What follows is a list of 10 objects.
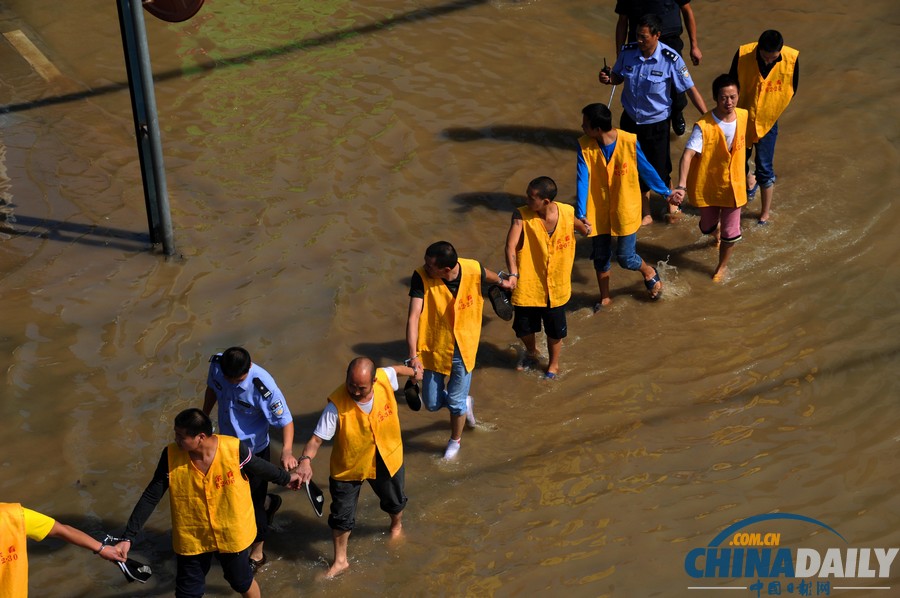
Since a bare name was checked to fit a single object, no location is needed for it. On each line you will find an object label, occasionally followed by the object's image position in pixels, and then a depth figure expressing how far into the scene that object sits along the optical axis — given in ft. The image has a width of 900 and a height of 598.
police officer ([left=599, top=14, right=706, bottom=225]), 64.39
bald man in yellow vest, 43.68
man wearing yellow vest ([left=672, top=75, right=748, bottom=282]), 60.95
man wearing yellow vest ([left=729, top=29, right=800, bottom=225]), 64.59
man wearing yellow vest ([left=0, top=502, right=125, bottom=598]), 37.78
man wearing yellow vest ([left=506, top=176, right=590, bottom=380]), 53.31
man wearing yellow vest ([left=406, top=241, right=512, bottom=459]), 48.42
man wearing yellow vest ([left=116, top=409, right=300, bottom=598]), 40.32
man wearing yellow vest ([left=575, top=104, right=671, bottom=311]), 58.18
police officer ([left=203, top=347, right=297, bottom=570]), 43.11
